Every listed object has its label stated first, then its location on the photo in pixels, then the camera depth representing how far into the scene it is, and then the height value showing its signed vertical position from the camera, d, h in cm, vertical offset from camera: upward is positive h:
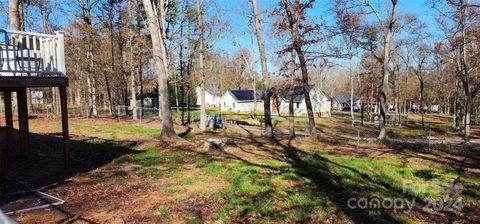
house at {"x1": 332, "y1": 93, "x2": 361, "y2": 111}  7241 -45
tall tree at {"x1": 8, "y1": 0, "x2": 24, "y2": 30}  1438 +433
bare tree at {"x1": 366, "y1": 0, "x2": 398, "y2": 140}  1630 +232
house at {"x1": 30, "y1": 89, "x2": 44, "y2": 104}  3189 +118
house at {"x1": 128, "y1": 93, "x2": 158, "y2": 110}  5206 +72
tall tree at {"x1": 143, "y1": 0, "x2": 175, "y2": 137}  1271 +128
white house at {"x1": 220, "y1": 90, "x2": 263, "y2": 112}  5506 +21
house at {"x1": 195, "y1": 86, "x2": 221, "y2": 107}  7606 +92
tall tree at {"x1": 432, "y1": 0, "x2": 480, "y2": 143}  1866 +397
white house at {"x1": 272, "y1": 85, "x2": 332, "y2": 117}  4819 -59
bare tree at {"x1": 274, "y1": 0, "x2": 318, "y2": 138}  1418 +357
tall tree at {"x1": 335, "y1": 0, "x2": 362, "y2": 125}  1518 +400
